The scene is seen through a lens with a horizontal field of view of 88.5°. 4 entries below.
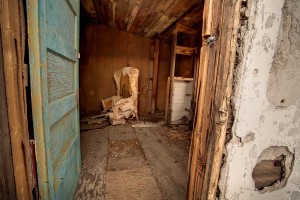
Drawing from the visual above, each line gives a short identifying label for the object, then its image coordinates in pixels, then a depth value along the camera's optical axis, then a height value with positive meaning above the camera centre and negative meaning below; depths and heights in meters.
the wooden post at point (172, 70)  3.76 +0.31
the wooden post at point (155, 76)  4.94 +0.18
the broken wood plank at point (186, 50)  3.85 +0.82
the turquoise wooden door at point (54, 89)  0.84 -0.08
